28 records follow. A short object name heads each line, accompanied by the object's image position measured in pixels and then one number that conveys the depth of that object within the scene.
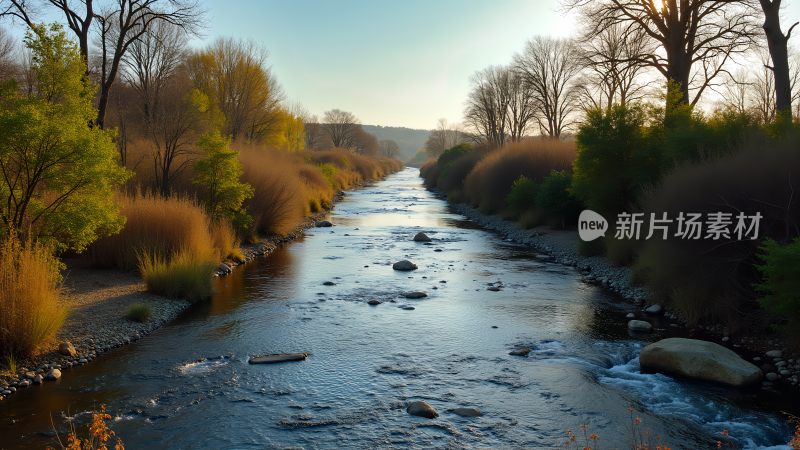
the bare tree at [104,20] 18.20
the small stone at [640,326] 9.80
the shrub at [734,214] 8.79
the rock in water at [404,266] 14.81
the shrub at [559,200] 20.09
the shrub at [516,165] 25.42
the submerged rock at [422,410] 6.46
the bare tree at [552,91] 50.12
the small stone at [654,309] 10.81
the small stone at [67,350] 7.89
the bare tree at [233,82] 41.62
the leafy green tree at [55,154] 8.41
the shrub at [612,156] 15.34
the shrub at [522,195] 23.36
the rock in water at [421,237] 20.05
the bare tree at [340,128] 97.00
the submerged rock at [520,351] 8.61
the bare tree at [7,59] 30.69
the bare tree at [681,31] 19.09
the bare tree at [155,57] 37.75
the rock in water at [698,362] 7.39
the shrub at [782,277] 7.22
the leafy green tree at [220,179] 16.25
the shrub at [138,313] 9.52
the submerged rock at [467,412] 6.51
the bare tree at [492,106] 58.66
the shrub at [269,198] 19.34
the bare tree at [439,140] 122.50
